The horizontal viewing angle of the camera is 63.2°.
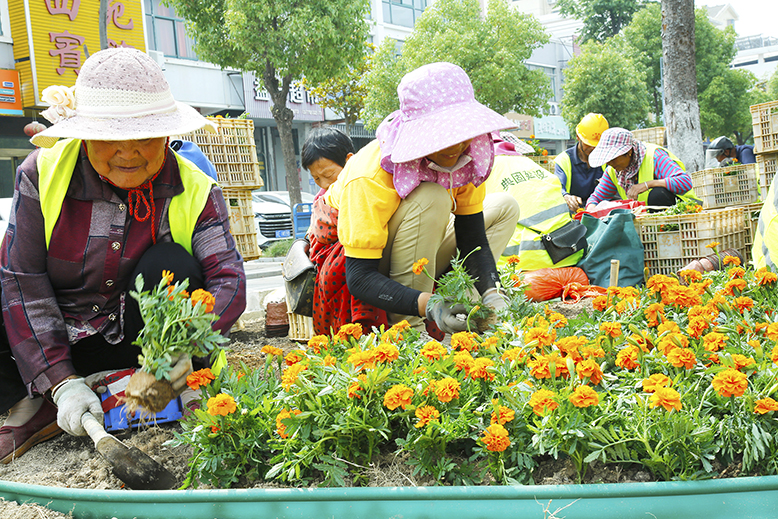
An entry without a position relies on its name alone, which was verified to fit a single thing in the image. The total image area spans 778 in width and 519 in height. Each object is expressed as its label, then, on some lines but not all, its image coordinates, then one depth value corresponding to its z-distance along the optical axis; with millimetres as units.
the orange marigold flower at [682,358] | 1596
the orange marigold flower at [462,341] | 1801
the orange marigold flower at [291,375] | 1611
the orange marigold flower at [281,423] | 1559
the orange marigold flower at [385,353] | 1621
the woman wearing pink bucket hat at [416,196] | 2211
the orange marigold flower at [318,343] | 1919
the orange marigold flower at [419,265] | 2066
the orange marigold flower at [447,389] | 1519
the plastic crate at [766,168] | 5492
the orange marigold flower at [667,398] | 1354
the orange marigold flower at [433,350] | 1686
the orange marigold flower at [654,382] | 1421
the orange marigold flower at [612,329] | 1823
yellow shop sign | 13586
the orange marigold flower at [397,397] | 1492
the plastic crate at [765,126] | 5359
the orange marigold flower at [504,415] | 1454
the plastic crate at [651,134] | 9219
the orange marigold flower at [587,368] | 1572
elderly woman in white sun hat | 1890
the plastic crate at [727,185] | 7246
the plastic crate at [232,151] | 5145
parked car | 14164
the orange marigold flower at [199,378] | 1630
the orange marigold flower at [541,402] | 1449
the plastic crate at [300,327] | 3355
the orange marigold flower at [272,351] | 1846
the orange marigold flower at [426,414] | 1493
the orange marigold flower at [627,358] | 1689
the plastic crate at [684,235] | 3973
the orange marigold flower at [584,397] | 1414
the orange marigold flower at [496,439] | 1412
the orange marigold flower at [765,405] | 1388
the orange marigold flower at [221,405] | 1506
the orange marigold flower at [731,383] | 1418
